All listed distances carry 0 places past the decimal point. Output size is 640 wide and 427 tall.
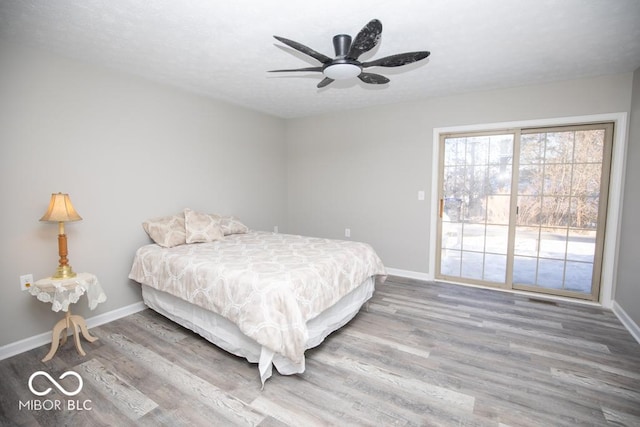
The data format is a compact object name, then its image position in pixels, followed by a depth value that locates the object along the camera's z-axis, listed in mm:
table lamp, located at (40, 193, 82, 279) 2293
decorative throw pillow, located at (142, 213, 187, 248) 3076
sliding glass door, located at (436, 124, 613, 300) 3352
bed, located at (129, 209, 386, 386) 2012
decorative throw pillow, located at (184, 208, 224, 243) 3250
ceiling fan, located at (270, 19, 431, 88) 1855
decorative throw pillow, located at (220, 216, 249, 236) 3729
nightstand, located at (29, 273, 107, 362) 2219
